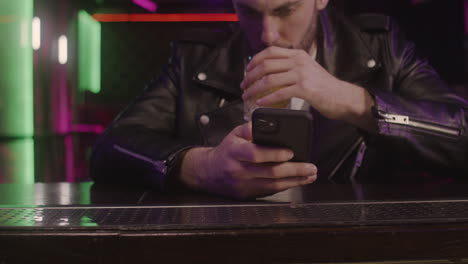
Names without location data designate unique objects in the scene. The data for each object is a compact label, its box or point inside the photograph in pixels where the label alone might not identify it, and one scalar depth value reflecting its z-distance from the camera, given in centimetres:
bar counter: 48
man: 83
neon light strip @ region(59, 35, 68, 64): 830
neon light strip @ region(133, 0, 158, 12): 934
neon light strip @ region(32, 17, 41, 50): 739
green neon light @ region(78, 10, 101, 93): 922
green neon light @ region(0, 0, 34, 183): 709
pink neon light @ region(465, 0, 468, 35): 332
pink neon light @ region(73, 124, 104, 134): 916
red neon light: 948
